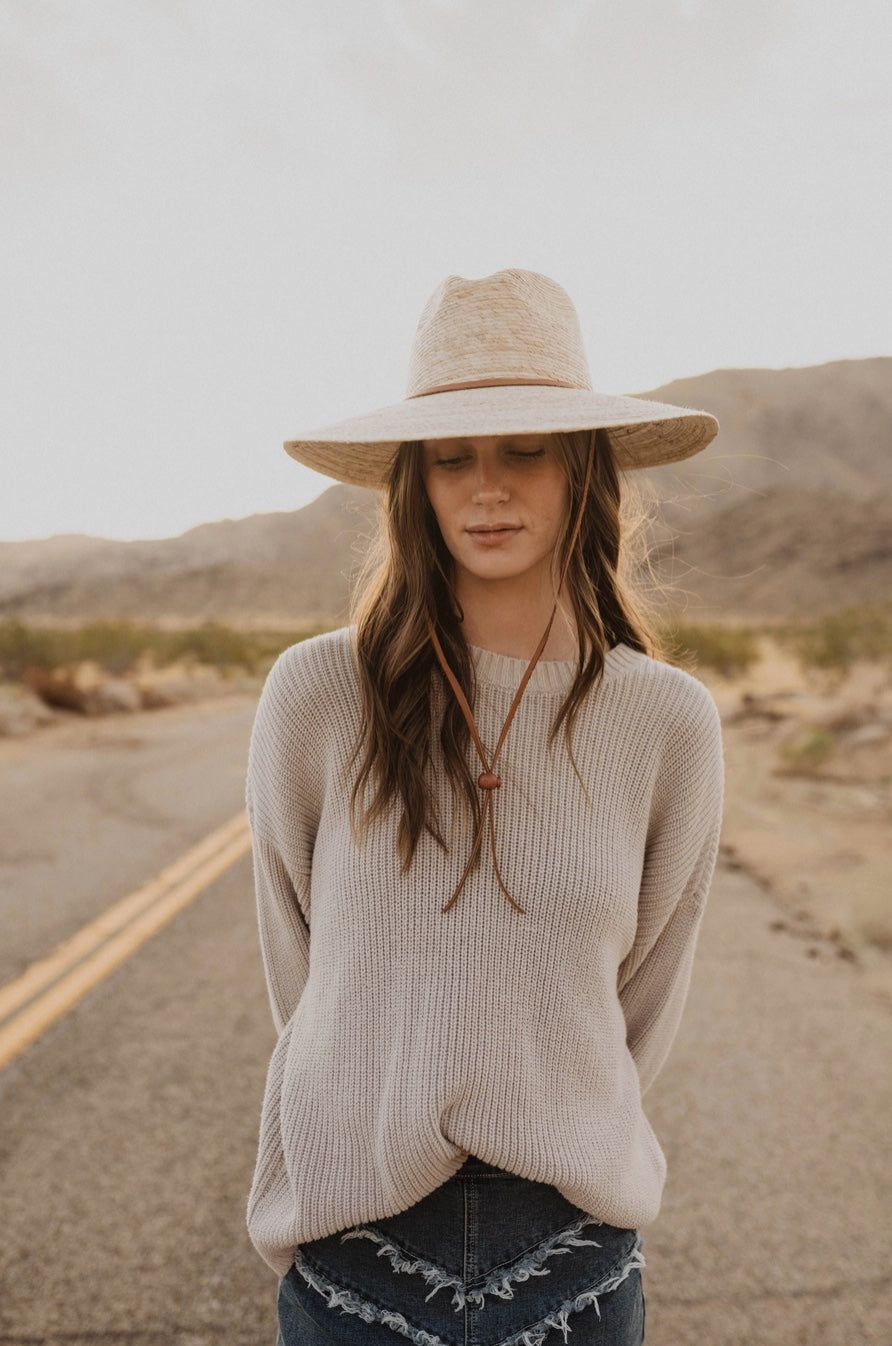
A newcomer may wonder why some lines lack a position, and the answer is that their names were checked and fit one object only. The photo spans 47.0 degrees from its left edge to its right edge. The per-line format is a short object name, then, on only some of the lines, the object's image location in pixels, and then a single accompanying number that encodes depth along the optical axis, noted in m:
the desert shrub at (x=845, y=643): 18.53
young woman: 1.41
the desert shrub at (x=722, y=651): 22.70
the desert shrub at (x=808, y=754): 9.62
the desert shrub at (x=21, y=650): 16.06
